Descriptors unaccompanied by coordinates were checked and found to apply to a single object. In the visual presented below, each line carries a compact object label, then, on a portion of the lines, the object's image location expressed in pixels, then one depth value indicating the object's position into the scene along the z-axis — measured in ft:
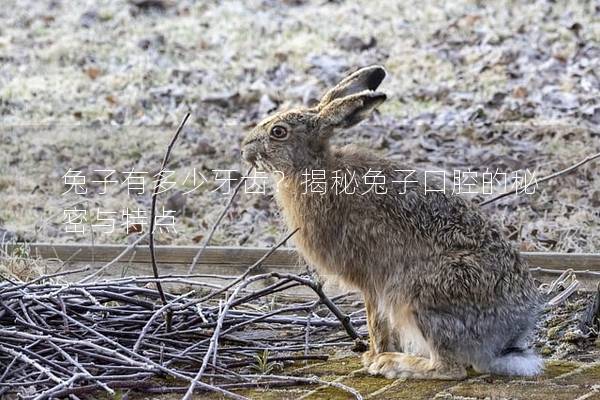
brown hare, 29.07
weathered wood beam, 38.96
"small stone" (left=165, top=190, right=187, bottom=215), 51.60
